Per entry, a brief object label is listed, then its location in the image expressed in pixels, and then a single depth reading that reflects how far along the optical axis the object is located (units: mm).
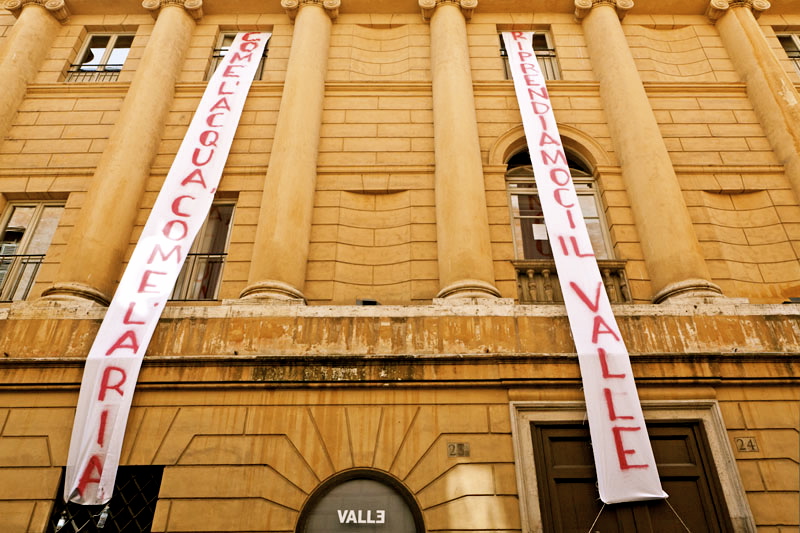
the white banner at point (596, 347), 6816
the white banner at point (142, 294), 6984
